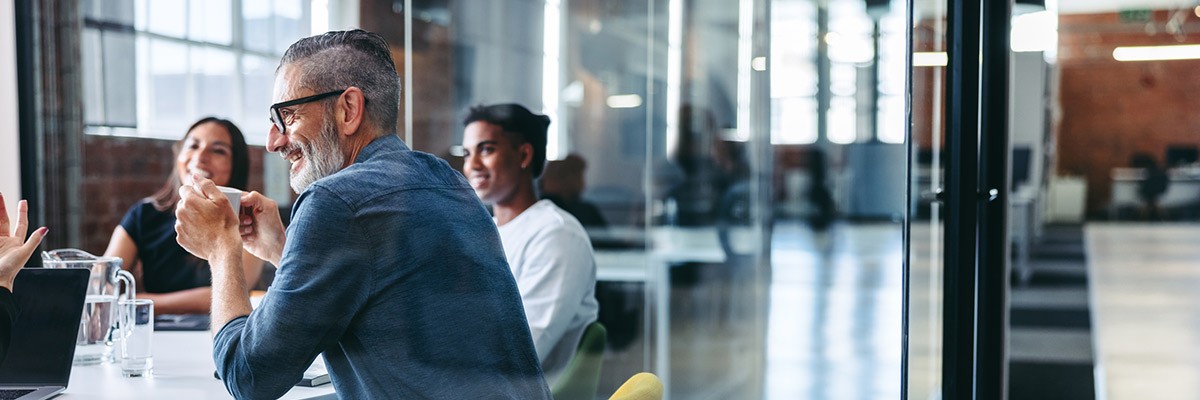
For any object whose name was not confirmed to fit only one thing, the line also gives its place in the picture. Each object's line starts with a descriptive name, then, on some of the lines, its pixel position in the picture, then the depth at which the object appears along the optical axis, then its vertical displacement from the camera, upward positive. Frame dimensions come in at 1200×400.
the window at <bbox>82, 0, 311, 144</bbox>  4.12 +0.38
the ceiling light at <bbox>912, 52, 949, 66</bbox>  1.98 +0.19
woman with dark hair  3.33 -0.23
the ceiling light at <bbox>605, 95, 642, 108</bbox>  3.95 +0.21
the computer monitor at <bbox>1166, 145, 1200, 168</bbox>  16.61 +0.00
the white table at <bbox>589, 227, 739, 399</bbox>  4.04 -0.40
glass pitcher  2.09 -0.29
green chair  2.35 -0.48
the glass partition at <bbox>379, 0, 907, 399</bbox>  3.81 +0.08
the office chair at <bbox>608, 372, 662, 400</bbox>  1.57 -0.35
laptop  1.82 -0.31
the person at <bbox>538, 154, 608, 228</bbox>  3.89 -0.12
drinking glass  1.92 -0.33
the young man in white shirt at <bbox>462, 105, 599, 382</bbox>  2.62 -0.22
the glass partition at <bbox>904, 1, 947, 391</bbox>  2.01 -0.09
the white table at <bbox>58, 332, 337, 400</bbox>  1.79 -0.40
